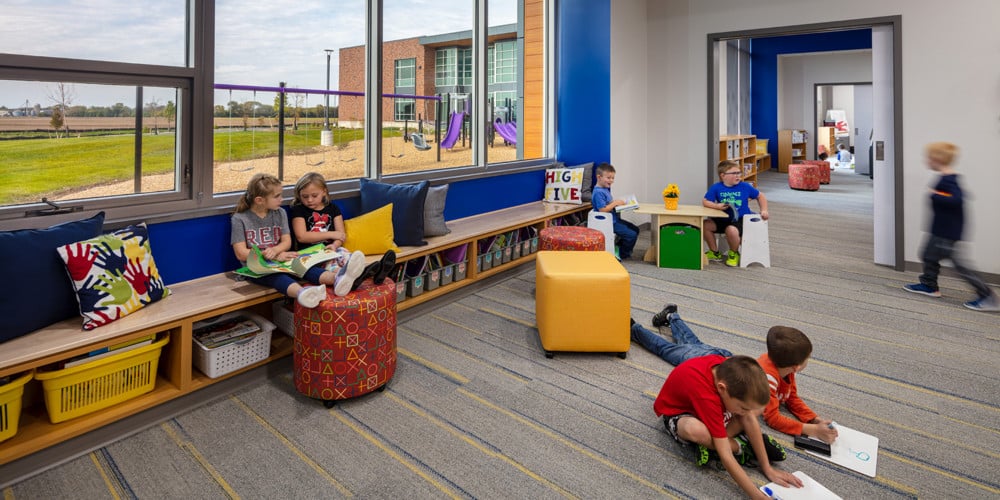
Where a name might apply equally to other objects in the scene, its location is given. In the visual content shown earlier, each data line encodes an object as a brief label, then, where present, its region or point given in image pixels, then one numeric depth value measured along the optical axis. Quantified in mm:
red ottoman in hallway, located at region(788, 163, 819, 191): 10608
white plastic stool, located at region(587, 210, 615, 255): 5098
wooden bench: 2025
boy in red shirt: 1829
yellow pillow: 3410
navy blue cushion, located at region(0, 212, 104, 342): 2084
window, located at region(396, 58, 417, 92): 4516
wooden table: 4934
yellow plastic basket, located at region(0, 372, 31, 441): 1979
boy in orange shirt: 2158
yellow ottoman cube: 2965
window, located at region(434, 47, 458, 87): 5117
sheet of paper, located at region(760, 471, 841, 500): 1865
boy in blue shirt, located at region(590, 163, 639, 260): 5184
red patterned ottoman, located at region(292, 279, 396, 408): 2480
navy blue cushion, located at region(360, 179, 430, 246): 3715
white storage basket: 2586
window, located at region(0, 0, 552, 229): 2559
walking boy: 3797
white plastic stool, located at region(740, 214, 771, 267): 5004
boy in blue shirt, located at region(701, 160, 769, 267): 5121
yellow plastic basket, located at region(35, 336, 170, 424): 2141
